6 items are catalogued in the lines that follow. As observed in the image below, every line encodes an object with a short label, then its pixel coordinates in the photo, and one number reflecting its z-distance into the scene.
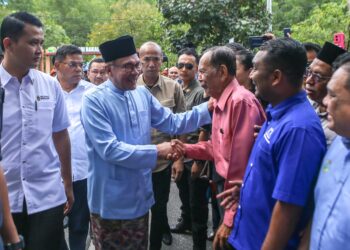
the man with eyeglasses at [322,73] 2.67
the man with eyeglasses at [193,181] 4.44
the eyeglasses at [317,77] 2.70
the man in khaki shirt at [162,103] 4.29
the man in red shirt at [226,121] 2.68
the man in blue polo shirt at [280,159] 2.03
